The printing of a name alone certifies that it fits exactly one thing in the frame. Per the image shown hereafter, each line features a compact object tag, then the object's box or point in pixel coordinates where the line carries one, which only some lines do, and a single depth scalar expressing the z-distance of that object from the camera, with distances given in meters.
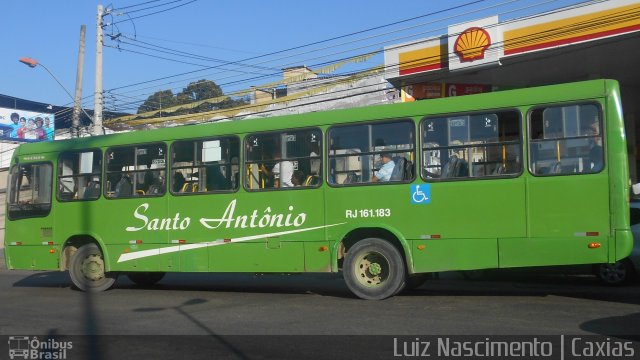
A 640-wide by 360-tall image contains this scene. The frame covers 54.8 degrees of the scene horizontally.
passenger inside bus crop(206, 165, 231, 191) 11.15
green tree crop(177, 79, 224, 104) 41.12
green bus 8.72
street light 21.41
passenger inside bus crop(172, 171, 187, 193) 11.57
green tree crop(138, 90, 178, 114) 44.62
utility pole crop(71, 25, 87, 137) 22.88
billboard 48.03
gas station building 14.20
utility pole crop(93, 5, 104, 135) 21.70
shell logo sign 15.77
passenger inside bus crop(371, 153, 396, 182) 9.92
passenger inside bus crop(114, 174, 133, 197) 12.06
